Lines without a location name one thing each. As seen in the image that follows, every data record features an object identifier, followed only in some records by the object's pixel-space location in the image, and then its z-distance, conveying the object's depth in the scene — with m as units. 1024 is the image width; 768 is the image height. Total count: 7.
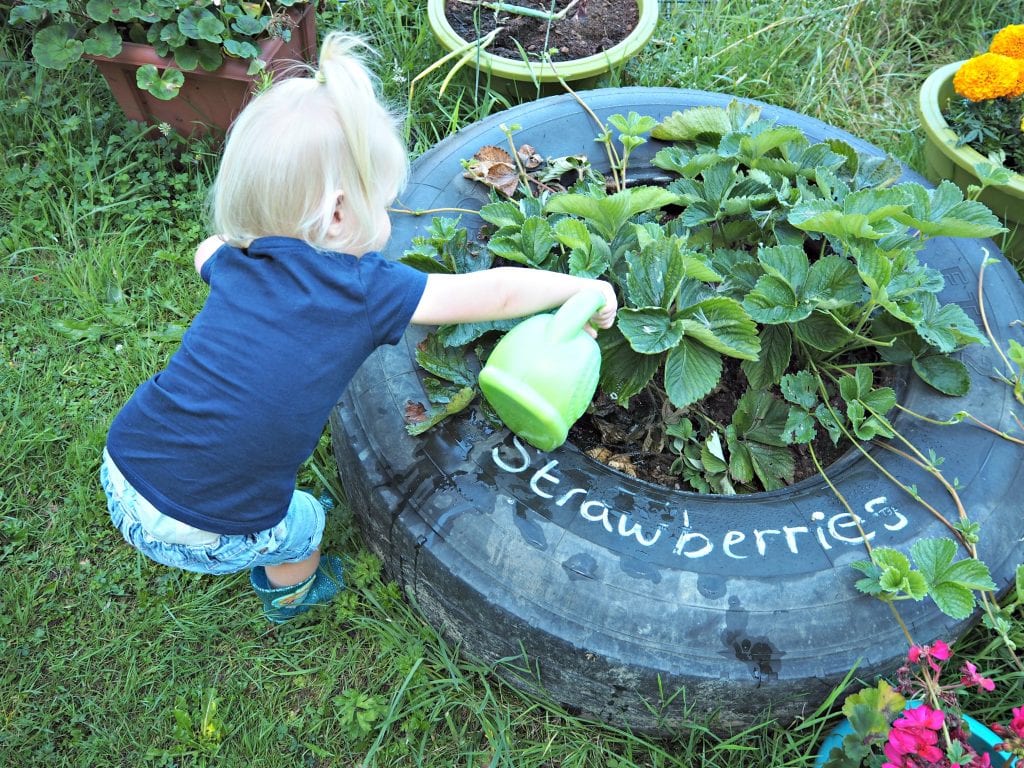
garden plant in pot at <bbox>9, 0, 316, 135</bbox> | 2.54
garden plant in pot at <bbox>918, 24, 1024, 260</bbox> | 2.36
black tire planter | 1.46
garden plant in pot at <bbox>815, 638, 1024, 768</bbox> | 1.34
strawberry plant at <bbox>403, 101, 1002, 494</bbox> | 1.65
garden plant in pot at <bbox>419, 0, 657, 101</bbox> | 2.71
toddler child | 1.35
